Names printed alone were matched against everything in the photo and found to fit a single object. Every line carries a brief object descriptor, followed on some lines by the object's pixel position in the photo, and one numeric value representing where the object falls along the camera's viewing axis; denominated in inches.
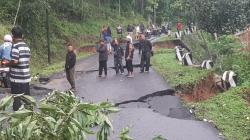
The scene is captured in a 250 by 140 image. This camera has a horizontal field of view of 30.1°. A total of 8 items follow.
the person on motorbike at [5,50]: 505.4
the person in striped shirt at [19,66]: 303.0
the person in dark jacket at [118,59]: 761.6
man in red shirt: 1612.3
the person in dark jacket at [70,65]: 597.6
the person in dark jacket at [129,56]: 724.0
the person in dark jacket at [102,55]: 728.3
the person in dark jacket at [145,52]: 761.6
